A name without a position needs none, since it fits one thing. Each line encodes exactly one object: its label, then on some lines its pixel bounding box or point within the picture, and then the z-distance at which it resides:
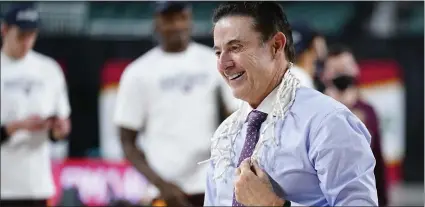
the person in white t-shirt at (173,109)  9.03
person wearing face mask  9.10
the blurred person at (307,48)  9.77
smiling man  4.01
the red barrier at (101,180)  11.30
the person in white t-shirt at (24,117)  9.44
